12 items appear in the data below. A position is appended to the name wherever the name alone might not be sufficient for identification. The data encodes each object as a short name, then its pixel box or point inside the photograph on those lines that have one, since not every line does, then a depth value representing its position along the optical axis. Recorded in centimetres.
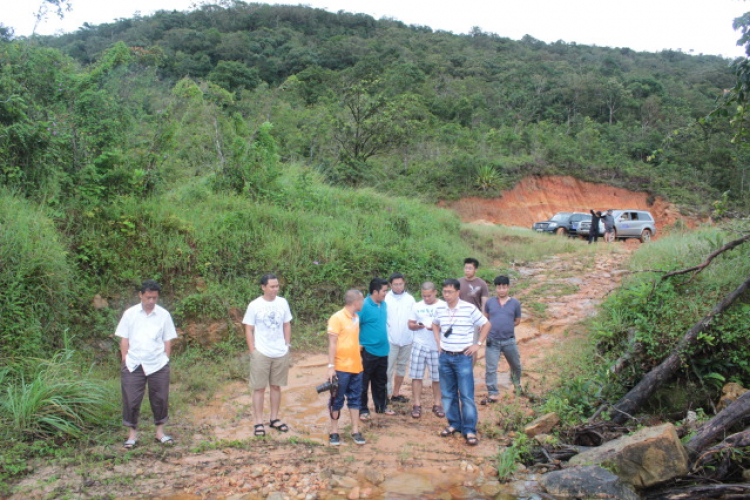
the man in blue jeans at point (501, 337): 650
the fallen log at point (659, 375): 576
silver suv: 2094
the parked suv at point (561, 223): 2139
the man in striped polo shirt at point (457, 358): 545
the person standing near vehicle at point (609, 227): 1936
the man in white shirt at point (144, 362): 519
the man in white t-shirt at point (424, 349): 618
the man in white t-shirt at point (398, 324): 643
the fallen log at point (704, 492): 421
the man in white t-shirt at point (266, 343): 556
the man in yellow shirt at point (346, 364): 535
